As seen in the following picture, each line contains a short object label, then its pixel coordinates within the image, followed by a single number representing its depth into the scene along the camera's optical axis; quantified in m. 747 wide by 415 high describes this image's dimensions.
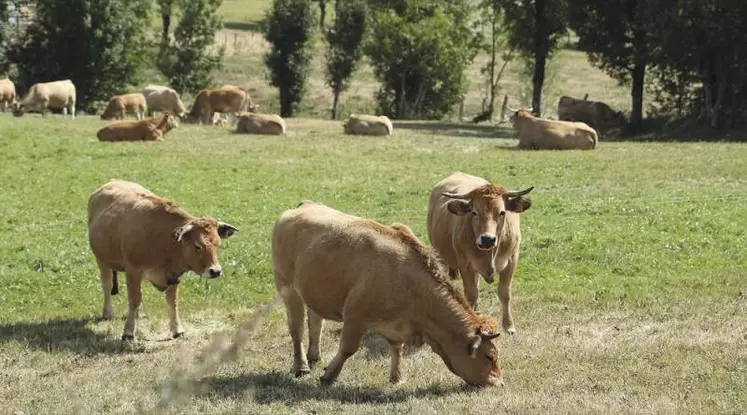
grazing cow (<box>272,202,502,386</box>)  10.23
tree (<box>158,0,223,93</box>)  69.56
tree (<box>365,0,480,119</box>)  66.19
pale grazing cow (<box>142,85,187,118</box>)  54.81
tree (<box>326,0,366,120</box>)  65.50
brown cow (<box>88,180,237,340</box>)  13.52
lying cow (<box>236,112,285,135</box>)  42.50
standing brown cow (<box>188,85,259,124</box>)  51.31
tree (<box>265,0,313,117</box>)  62.56
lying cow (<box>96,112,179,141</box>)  36.97
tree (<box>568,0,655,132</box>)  48.03
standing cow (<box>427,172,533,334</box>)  12.62
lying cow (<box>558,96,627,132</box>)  52.16
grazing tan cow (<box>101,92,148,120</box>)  47.62
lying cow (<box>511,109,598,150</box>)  36.72
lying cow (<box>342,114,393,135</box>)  43.06
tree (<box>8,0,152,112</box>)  58.94
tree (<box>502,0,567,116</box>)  55.25
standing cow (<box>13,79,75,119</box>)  47.43
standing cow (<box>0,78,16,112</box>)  49.38
